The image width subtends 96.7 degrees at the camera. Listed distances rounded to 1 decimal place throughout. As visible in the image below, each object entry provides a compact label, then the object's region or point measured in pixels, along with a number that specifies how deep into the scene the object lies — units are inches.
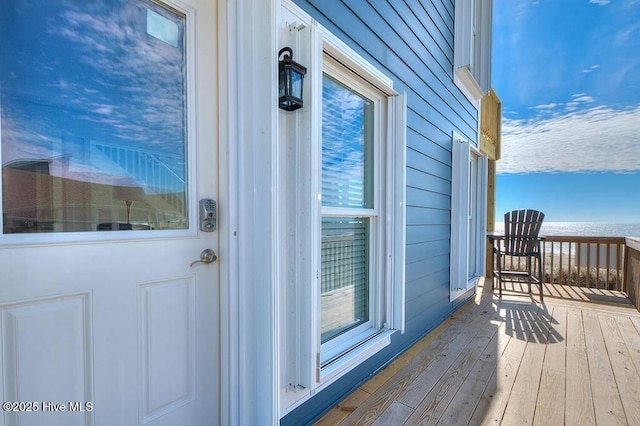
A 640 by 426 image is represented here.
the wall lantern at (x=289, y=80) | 46.9
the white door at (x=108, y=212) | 30.7
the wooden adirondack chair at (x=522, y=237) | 155.3
